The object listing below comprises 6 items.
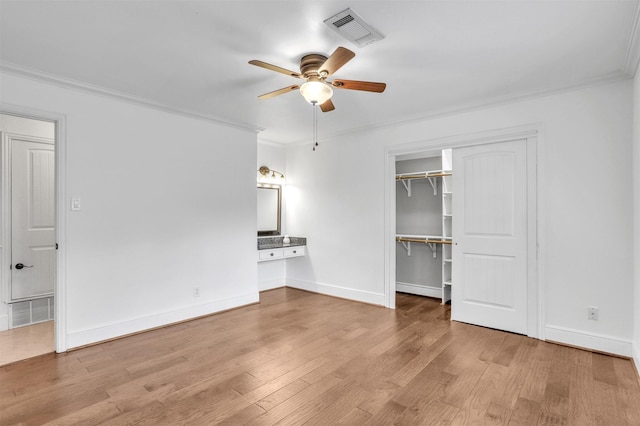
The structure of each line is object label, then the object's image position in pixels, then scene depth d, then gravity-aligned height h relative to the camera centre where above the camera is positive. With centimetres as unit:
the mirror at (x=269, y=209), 545 +7
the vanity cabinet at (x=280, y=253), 492 -61
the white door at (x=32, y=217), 381 -4
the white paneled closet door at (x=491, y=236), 350 -25
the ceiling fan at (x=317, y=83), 255 +101
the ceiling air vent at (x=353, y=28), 205 +120
